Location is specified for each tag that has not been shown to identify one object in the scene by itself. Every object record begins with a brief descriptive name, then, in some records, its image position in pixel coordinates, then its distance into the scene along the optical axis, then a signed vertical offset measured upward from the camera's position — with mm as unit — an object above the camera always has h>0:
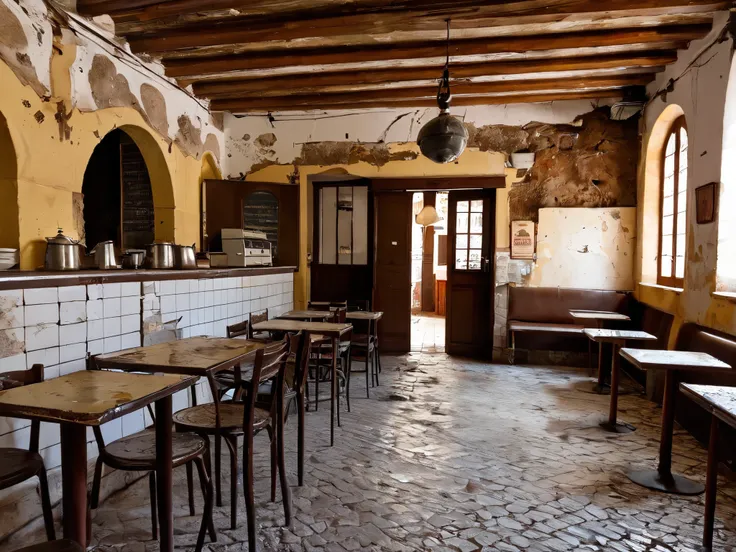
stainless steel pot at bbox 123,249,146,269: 3992 -49
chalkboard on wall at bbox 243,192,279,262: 6340 +555
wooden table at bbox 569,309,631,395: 4762 -656
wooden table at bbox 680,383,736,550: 2043 -926
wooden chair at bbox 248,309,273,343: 3480 -552
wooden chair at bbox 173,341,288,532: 2098 -803
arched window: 4840 +530
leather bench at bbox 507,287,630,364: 5828 -778
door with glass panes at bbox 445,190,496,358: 6441 -262
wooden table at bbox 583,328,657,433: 3631 -891
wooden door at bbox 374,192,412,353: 6582 -183
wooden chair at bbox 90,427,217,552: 1816 -829
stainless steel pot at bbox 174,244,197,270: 4250 -41
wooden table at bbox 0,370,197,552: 1412 -494
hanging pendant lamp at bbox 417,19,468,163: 3928 +1034
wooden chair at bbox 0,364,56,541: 1708 -816
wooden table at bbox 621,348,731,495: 2646 -887
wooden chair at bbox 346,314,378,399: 4648 -1001
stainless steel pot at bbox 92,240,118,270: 3635 -14
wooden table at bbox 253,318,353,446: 3312 -549
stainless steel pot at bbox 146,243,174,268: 4062 -22
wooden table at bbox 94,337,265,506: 2035 -507
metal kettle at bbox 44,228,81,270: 3188 -6
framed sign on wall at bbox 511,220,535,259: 6180 +214
